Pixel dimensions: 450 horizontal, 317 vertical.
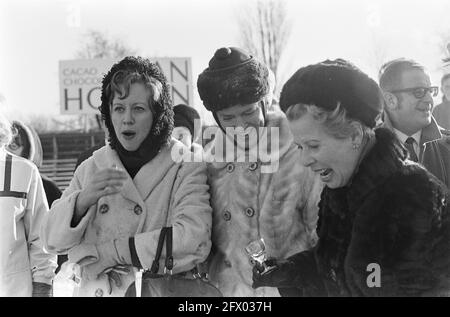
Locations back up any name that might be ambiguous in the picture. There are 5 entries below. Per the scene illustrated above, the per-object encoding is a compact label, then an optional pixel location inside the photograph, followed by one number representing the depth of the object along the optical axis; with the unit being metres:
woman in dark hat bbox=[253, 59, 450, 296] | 1.95
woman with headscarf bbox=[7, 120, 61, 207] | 2.80
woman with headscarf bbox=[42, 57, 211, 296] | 2.24
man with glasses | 2.35
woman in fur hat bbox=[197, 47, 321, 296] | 2.21
